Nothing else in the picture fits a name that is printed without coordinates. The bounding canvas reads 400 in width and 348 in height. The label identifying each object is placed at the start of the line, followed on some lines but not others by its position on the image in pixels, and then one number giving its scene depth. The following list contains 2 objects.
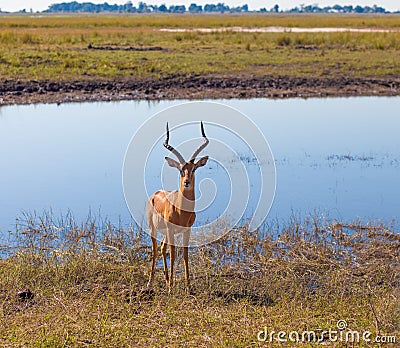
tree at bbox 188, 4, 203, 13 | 194.98
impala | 6.72
